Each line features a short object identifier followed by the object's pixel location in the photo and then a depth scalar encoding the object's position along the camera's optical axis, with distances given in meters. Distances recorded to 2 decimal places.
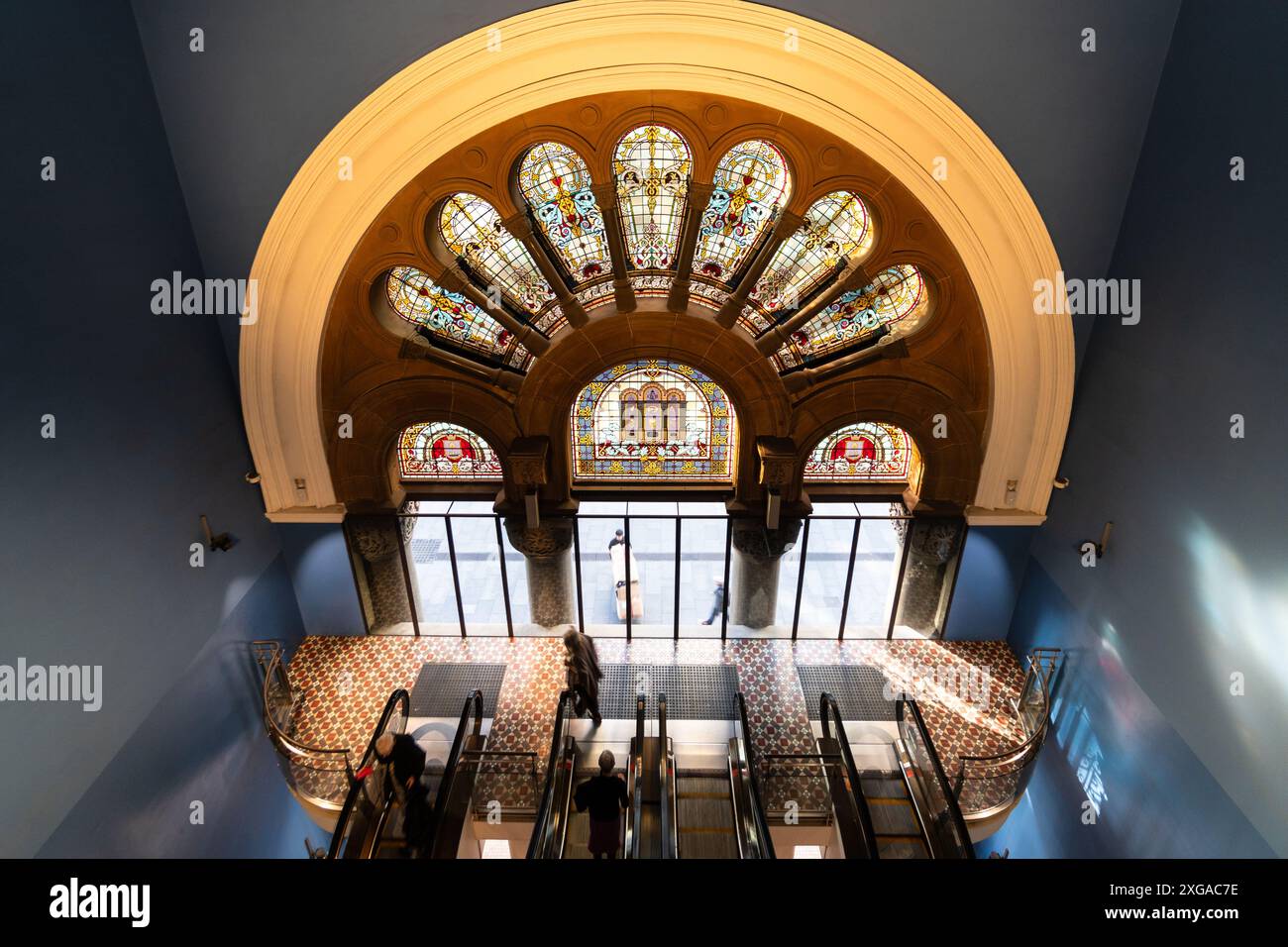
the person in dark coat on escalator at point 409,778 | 8.09
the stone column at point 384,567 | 10.77
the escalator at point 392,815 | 7.61
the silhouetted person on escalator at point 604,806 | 7.40
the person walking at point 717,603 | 12.62
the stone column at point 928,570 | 10.55
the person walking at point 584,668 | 9.56
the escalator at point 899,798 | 7.62
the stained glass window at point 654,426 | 10.30
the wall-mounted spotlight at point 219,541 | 8.79
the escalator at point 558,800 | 7.57
